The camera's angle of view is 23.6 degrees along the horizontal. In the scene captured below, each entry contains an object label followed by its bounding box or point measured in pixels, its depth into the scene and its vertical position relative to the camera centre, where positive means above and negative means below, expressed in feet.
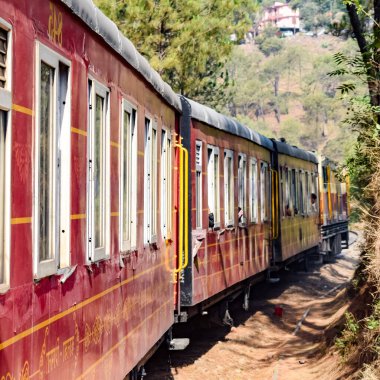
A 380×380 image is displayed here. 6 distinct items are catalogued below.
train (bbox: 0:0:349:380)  13.29 +0.95
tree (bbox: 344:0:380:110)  35.83 +7.90
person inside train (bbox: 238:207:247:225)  51.90 +1.20
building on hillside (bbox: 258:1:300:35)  646.53 +151.57
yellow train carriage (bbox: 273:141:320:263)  69.36 +2.96
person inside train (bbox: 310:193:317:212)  90.26 +3.49
